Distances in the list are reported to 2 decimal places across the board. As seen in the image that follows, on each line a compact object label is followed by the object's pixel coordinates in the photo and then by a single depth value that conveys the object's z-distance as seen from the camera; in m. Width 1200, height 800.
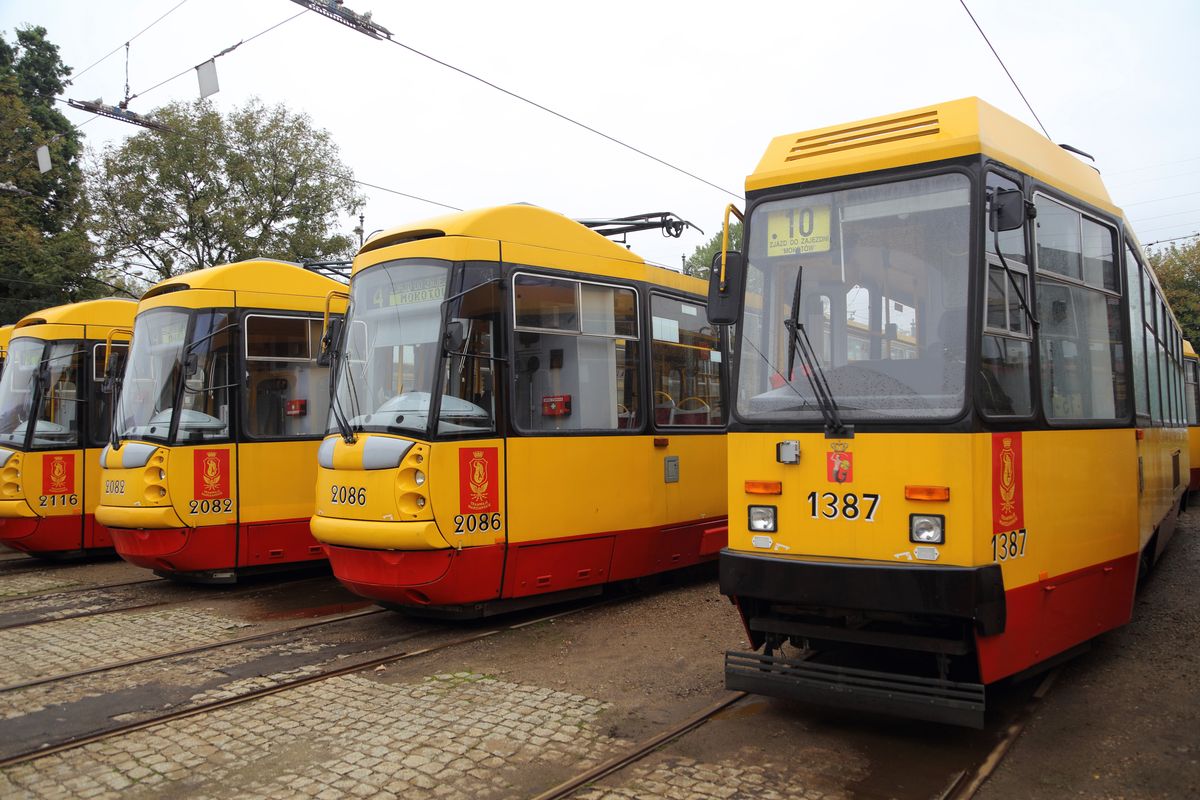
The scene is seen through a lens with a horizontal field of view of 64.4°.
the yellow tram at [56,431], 12.48
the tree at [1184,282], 38.34
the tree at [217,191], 23.47
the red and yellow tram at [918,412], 4.92
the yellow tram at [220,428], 10.02
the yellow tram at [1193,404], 16.00
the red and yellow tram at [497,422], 7.56
